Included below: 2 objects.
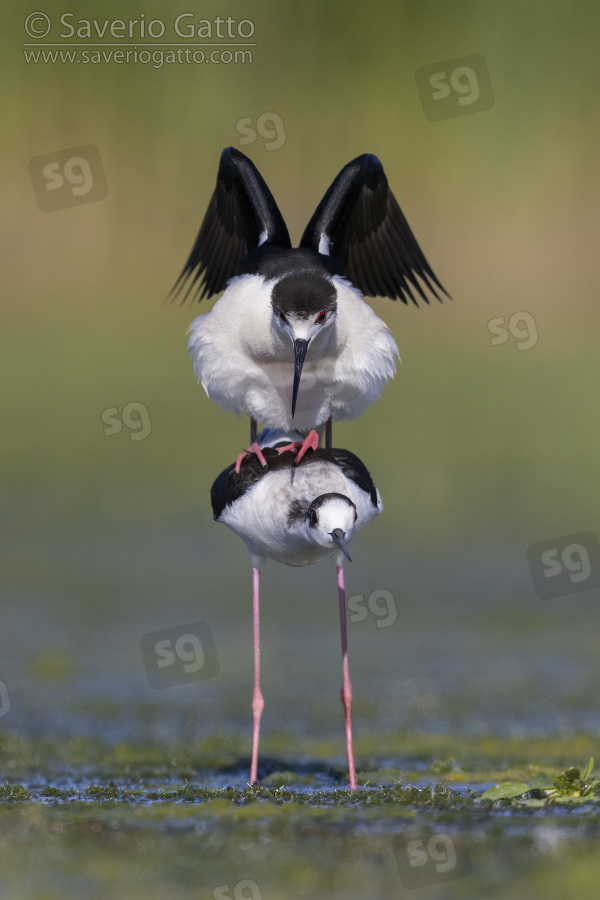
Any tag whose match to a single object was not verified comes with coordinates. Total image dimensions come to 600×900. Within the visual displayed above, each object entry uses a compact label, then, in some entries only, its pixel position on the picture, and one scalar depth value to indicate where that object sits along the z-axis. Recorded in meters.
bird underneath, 12.39
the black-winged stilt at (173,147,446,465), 13.70
